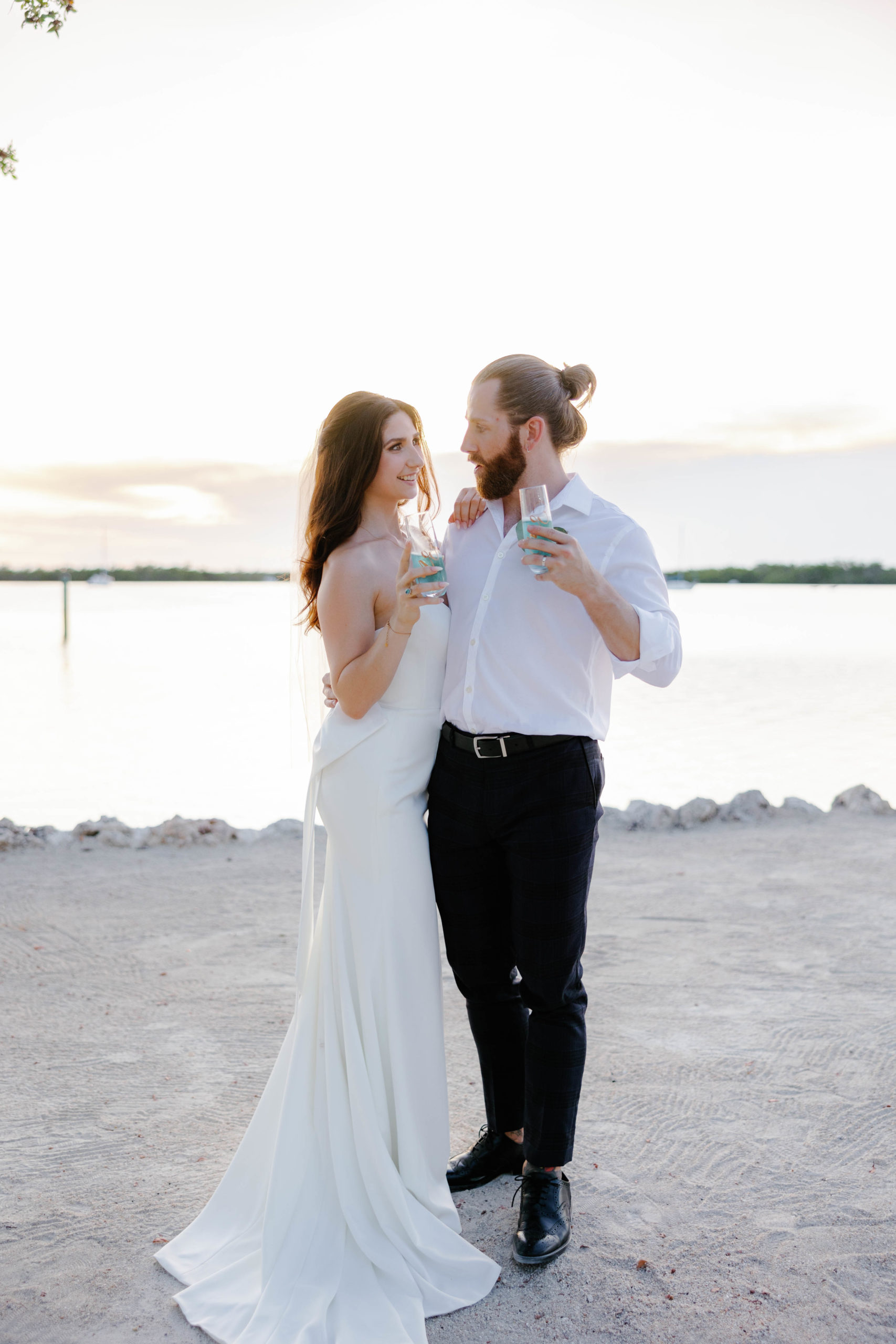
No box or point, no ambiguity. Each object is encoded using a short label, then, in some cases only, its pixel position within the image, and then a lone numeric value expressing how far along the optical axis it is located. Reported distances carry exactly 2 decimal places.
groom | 2.60
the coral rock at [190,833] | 6.64
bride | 2.45
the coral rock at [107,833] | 6.59
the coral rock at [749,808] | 7.30
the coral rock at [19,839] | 6.47
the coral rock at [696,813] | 7.16
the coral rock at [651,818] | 7.07
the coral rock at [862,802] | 7.44
